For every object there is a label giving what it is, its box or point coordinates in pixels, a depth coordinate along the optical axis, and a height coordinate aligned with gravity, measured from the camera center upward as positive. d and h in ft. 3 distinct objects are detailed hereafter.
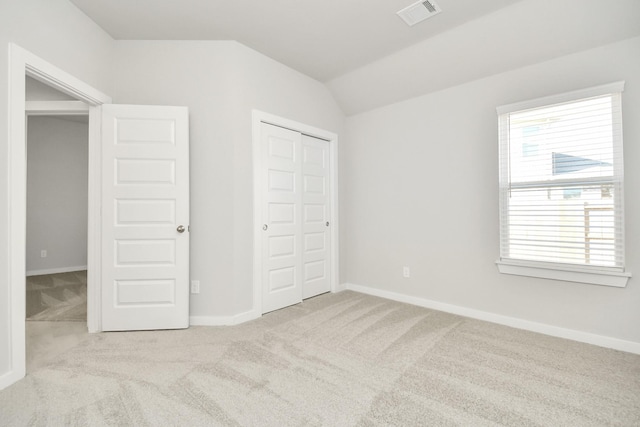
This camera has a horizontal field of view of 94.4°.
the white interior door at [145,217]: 8.68 -0.08
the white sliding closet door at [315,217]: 12.11 -0.15
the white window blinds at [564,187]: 7.61 +0.71
